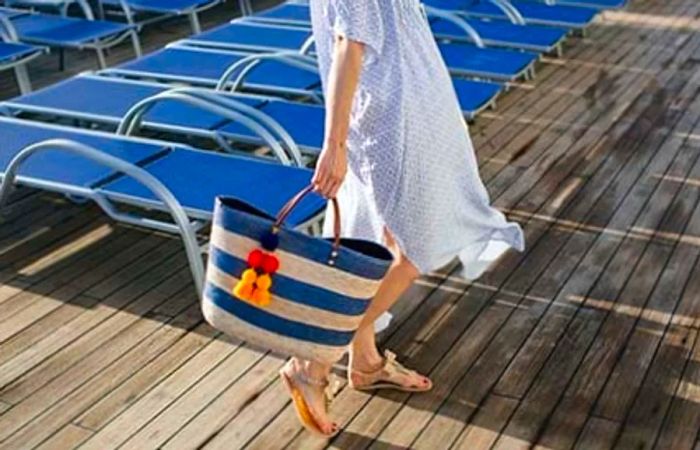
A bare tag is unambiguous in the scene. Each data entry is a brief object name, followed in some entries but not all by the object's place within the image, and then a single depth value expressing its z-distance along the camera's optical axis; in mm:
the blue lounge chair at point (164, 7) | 6391
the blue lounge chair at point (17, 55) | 5164
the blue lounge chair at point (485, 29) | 5887
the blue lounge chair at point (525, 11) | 6455
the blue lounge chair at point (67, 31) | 5641
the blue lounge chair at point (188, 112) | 3982
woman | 2338
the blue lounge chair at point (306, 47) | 5305
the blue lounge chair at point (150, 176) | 3340
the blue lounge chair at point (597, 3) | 6840
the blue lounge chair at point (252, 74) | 4758
